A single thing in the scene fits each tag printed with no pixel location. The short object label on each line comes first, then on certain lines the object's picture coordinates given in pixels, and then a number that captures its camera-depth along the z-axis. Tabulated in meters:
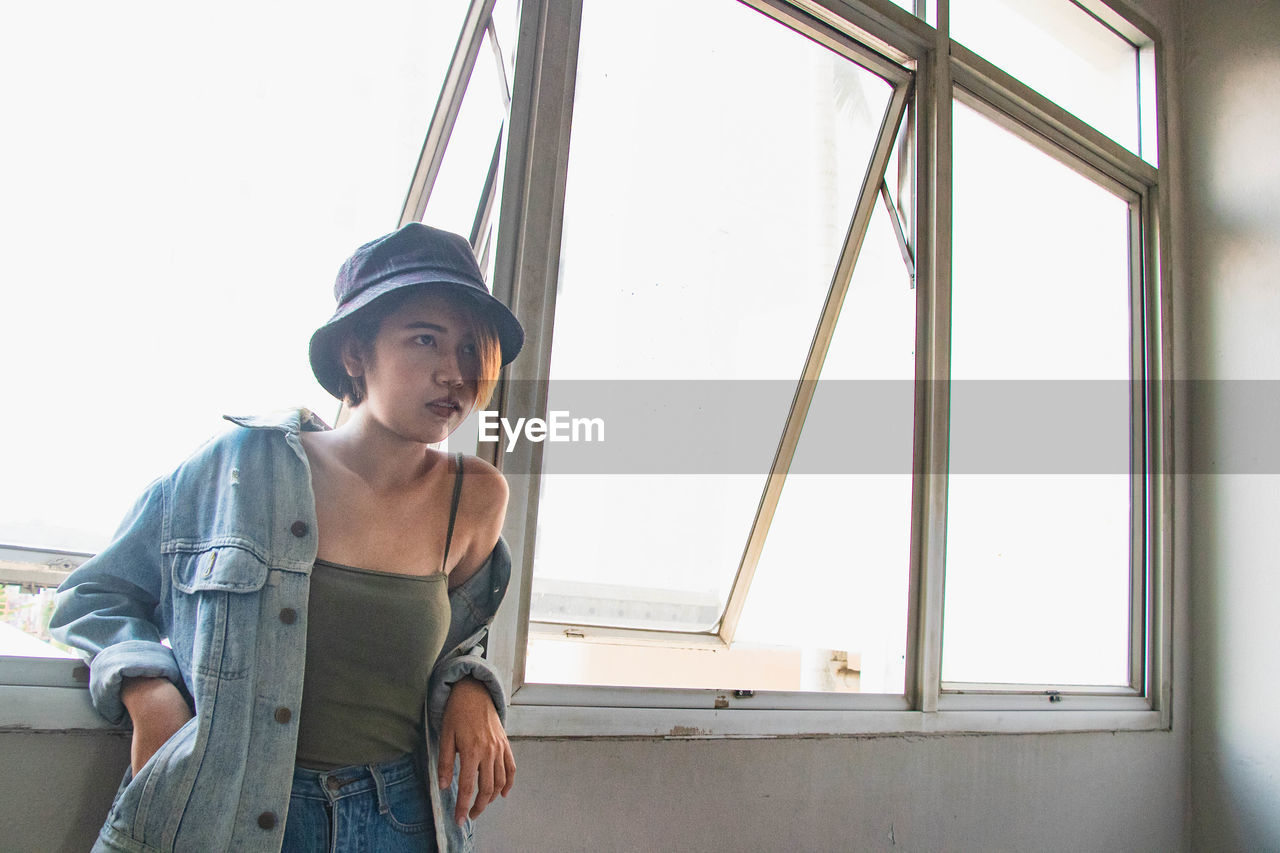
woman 0.95
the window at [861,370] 2.43
